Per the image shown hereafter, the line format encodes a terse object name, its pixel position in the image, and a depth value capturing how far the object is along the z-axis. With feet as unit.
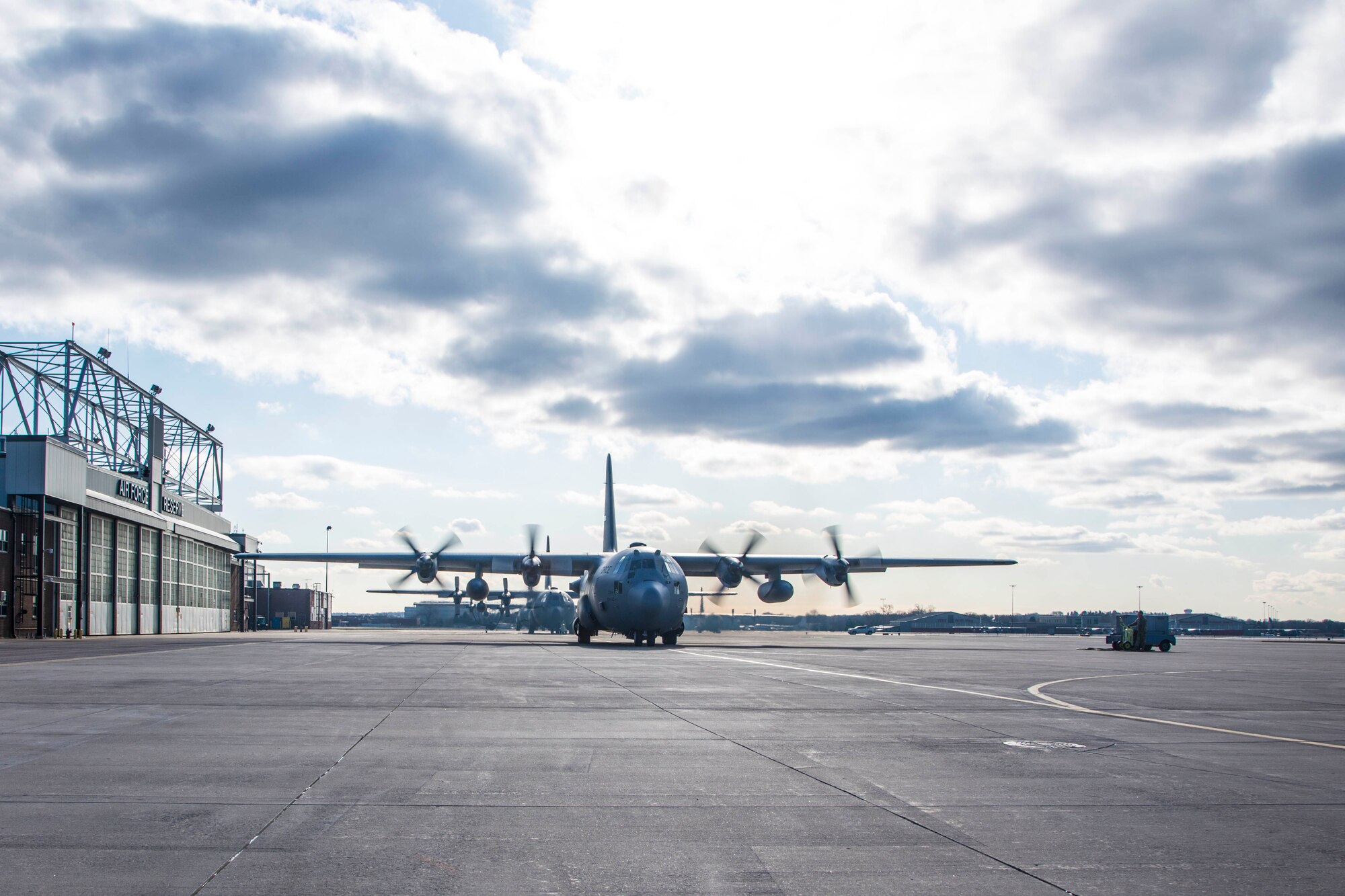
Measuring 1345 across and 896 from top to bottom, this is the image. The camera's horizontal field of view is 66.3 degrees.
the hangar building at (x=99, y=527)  203.00
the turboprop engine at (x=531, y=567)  173.78
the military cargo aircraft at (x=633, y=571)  144.46
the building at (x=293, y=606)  515.91
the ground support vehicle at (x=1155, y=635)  179.42
